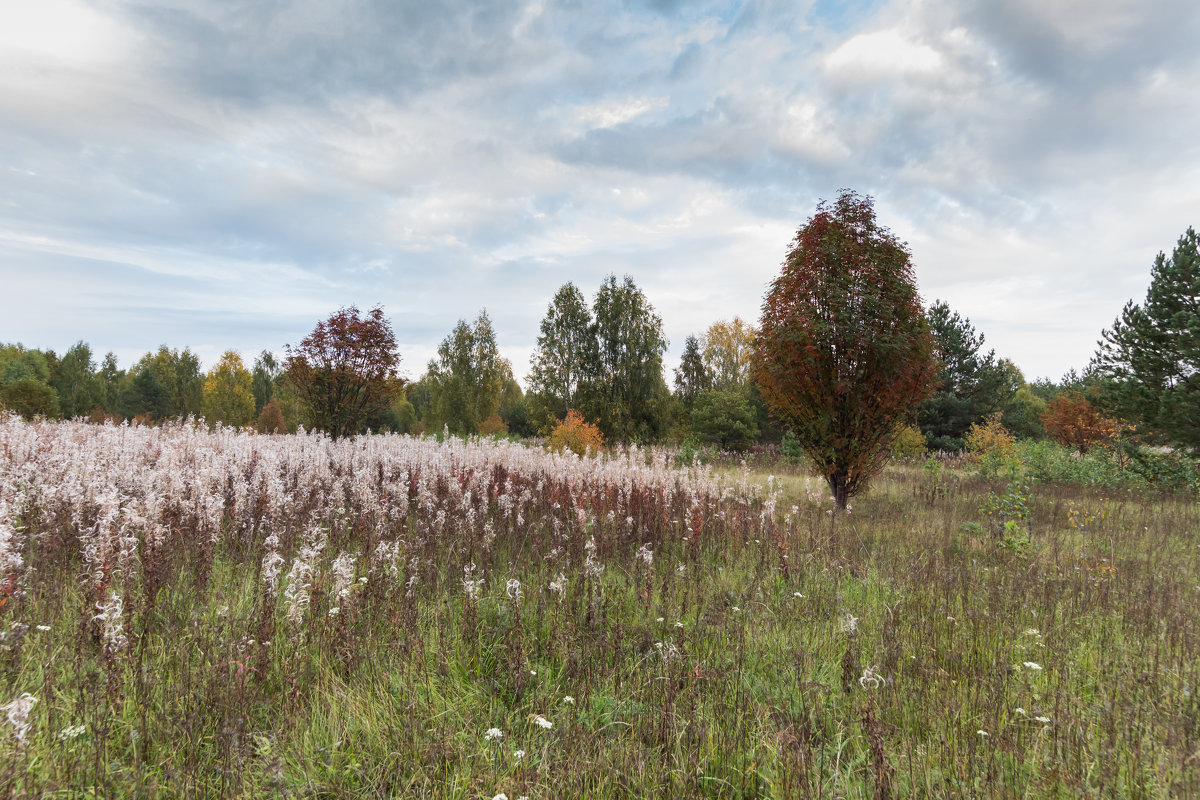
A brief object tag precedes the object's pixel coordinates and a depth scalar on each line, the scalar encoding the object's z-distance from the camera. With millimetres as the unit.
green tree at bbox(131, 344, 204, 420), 51688
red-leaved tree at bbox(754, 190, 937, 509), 9844
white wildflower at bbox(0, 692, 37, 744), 1804
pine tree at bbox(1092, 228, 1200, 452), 15328
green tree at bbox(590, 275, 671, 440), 24109
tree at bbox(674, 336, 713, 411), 33531
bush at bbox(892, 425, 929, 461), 23273
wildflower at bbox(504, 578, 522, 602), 3434
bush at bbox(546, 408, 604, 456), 18938
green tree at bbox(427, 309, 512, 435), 33094
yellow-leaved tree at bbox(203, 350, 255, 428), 45188
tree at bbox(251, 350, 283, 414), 66250
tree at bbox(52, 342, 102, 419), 53125
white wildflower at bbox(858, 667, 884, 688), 2979
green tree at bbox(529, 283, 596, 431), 24906
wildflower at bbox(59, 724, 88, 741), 2343
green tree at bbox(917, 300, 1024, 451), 27797
